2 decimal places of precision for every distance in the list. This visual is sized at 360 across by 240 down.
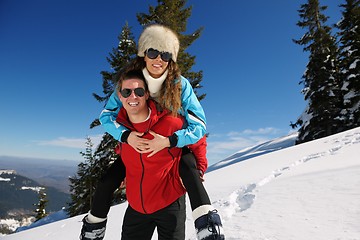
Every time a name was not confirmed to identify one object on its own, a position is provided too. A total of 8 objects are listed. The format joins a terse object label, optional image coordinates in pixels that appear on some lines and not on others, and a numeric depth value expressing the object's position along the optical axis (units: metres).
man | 1.81
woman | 1.63
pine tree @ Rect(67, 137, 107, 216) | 15.02
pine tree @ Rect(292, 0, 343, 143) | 17.80
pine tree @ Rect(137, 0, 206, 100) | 14.55
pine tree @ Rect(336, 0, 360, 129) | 16.72
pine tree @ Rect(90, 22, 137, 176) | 14.00
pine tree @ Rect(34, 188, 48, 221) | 29.58
